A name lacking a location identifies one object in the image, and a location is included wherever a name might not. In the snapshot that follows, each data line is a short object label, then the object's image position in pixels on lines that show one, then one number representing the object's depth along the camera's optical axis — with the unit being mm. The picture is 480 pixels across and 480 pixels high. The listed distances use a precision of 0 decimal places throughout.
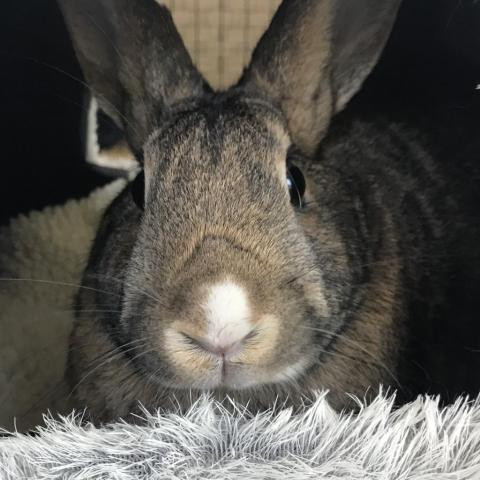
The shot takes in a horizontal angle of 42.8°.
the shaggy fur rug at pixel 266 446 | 176
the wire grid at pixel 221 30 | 246
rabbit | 188
